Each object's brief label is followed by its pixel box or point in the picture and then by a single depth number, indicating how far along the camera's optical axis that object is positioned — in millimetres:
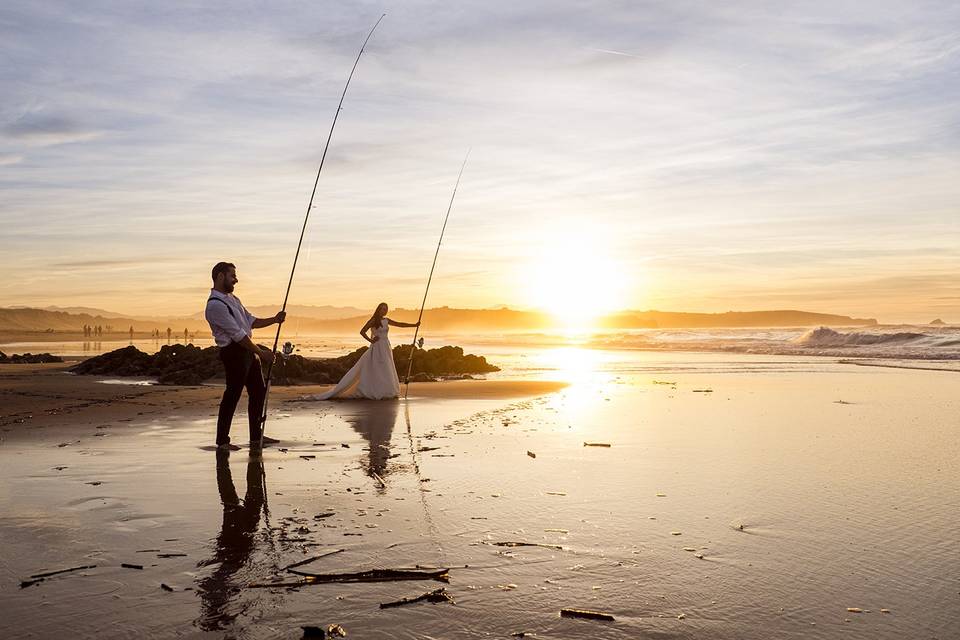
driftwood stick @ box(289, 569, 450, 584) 3910
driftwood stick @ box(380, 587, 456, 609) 3572
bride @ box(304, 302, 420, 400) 13844
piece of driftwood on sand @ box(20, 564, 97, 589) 3840
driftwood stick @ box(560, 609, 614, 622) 3453
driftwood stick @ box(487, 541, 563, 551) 4559
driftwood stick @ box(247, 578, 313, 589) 3805
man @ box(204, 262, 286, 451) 8164
